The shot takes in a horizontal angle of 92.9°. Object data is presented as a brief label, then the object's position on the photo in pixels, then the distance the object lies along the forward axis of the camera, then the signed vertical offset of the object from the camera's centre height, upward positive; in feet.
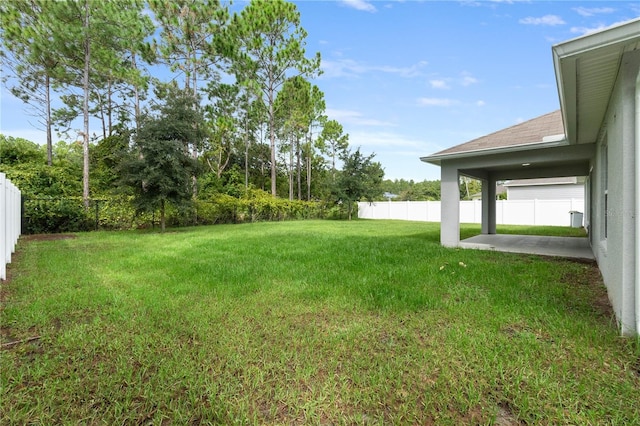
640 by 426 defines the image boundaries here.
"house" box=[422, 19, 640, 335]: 9.16 +3.53
